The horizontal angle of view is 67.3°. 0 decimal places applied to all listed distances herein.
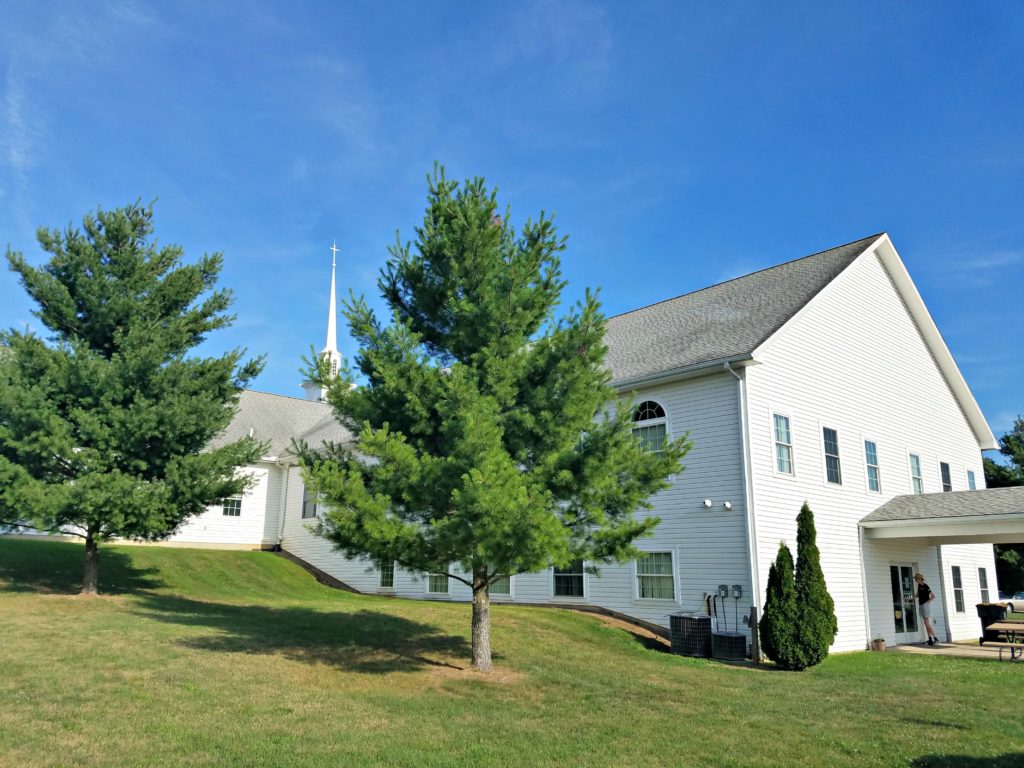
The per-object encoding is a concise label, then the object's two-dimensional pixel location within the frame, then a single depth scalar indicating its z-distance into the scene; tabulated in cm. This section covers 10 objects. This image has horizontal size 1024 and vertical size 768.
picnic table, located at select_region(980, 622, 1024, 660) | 1526
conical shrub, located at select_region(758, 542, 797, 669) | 1320
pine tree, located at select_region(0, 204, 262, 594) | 1521
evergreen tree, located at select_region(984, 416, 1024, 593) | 3784
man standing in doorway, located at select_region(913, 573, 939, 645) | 1833
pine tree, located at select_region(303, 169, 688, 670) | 949
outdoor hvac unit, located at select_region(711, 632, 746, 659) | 1410
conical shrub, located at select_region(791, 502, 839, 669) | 1319
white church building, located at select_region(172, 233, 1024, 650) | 1545
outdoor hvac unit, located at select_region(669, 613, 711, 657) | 1430
